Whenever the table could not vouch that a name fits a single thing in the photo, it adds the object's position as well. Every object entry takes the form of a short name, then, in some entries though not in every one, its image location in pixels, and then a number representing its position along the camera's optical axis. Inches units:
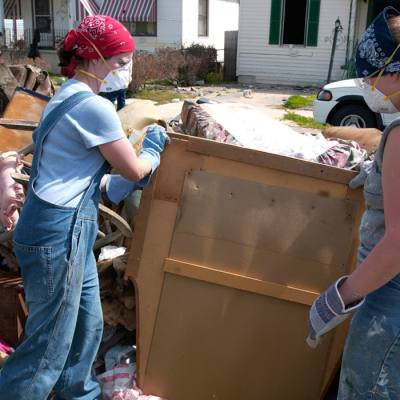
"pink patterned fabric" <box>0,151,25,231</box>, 97.6
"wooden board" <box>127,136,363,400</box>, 102.3
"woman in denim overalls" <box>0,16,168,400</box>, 89.7
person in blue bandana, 71.7
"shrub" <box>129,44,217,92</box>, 683.4
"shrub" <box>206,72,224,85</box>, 805.5
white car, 383.6
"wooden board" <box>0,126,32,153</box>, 153.3
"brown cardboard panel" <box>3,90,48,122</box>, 174.7
